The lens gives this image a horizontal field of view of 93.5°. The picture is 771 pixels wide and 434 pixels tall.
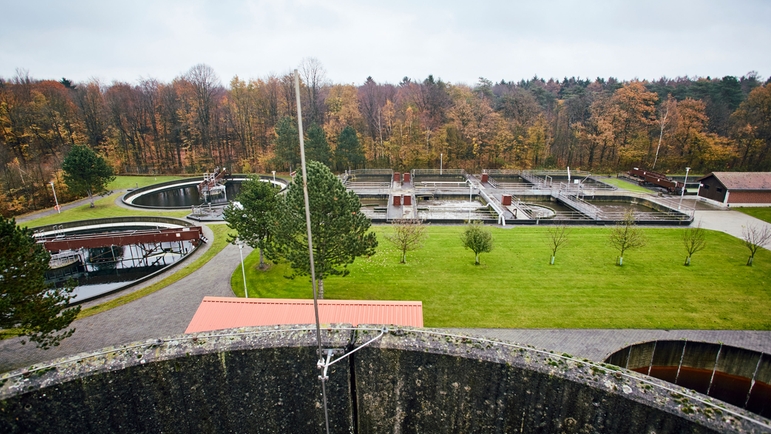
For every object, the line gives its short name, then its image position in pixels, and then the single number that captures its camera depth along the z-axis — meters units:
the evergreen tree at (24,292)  10.24
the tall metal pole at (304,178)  3.84
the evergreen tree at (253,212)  18.00
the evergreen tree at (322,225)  14.00
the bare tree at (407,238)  19.88
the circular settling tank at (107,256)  20.97
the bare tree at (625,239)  19.38
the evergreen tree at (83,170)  30.77
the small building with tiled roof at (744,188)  30.25
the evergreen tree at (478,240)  18.97
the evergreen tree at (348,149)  45.47
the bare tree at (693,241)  19.28
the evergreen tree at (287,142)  45.00
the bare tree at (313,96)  52.70
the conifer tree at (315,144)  42.50
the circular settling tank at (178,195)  37.03
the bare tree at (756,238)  19.11
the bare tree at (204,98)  52.81
